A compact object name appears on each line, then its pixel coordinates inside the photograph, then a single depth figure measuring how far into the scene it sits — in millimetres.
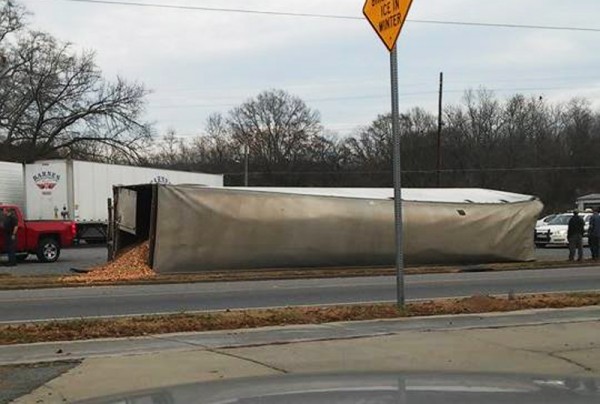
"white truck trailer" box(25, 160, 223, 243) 33469
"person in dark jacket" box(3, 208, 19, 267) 23375
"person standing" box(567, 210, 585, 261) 24531
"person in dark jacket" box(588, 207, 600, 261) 24953
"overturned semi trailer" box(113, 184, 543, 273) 20047
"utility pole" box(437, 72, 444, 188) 43838
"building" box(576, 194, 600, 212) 75312
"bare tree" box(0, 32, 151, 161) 52125
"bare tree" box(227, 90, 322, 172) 101438
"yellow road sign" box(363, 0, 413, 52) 9969
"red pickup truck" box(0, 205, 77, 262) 24906
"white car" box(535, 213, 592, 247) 33906
